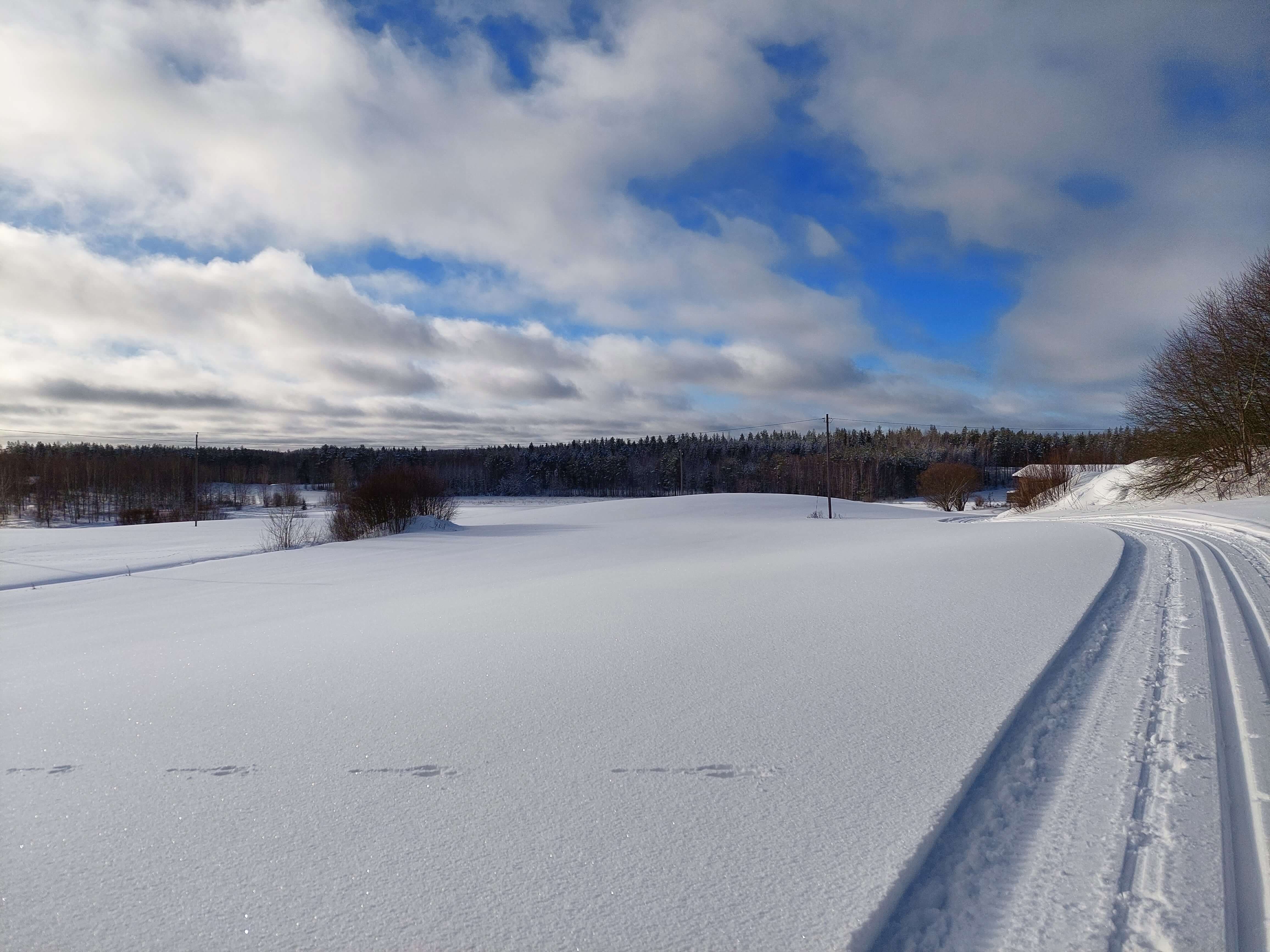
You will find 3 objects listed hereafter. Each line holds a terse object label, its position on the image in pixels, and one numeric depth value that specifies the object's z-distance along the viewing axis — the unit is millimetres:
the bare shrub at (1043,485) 43938
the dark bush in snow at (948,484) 56594
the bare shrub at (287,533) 20359
